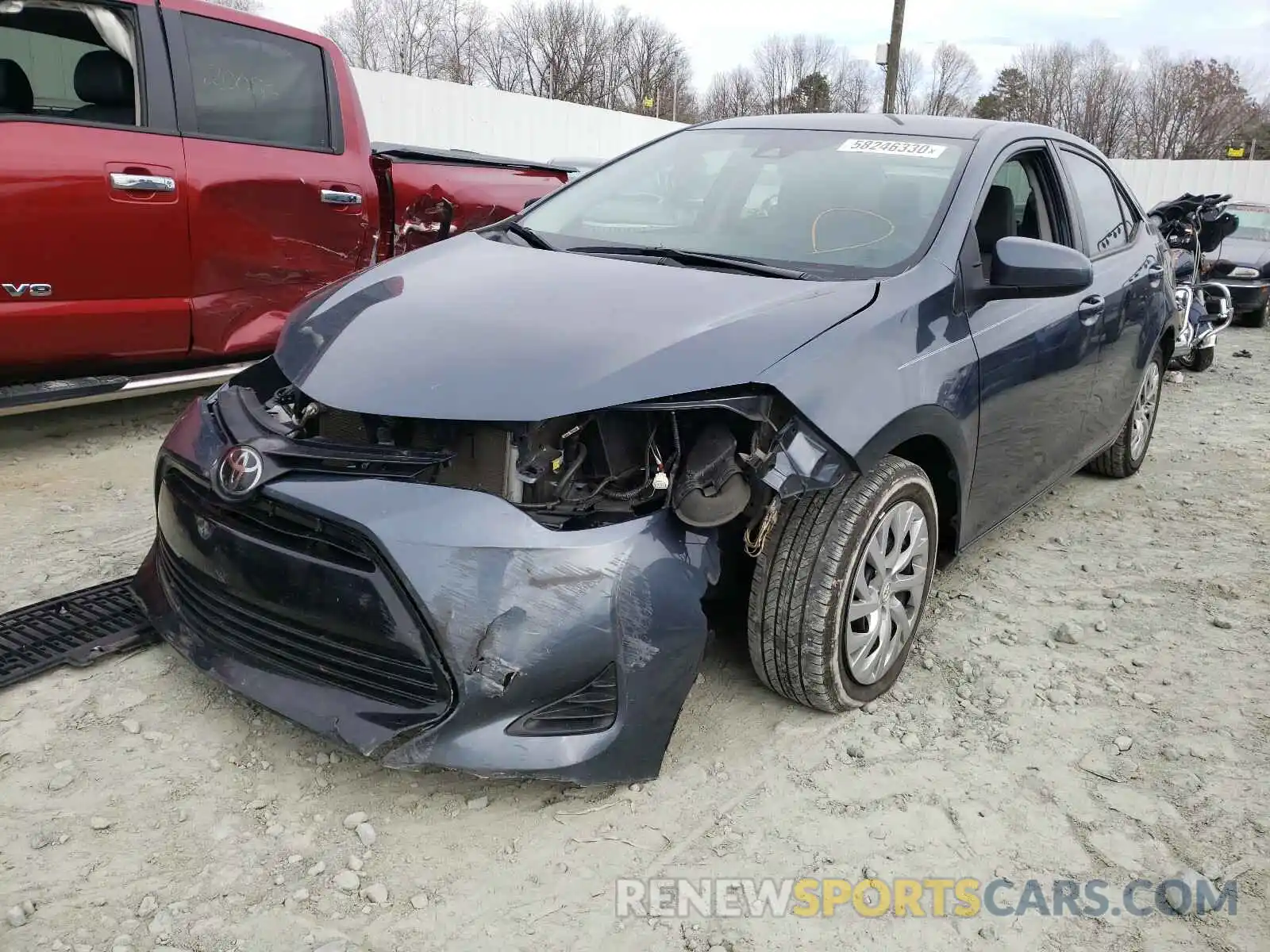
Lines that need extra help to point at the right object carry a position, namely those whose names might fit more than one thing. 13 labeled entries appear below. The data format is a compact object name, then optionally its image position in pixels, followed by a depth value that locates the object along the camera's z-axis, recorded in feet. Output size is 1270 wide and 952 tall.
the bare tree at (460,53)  172.65
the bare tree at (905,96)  185.26
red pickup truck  12.82
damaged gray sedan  6.93
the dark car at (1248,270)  36.52
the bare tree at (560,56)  185.37
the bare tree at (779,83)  209.05
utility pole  67.26
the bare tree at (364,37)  161.27
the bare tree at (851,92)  203.62
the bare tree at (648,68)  192.75
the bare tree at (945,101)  196.95
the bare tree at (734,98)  205.16
